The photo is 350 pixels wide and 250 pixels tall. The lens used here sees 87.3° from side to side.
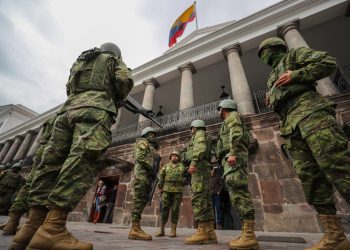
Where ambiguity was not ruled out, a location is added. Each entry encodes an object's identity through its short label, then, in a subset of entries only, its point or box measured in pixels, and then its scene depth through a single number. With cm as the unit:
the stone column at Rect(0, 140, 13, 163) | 1923
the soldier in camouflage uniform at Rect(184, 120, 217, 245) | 238
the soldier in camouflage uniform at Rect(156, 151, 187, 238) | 350
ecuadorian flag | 1285
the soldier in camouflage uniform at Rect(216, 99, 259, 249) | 191
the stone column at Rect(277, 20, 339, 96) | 548
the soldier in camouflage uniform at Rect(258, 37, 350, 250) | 148
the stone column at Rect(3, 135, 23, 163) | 1764
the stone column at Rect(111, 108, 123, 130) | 1047
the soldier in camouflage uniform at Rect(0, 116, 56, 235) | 232
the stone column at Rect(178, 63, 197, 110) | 824
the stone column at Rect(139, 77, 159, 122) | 951
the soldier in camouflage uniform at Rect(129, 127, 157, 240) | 300
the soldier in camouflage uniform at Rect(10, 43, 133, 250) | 130
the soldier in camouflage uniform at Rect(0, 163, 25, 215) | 652
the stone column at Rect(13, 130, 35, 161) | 1675
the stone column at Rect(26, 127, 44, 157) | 1515
